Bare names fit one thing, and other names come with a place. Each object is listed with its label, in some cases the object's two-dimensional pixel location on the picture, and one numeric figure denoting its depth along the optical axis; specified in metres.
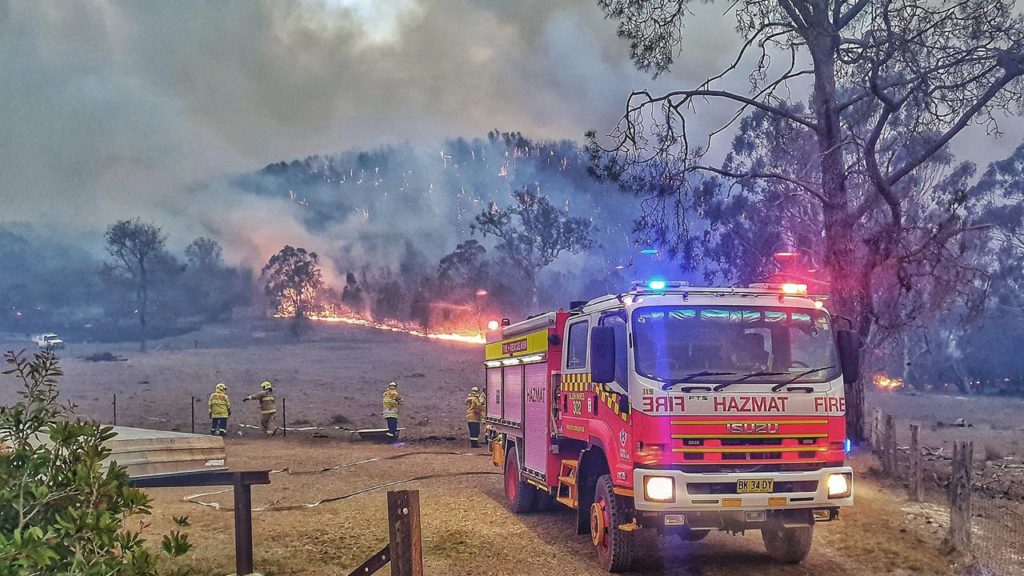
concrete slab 6.88
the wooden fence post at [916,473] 12.38
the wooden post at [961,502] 8.47
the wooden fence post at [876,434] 17.73
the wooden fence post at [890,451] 14.69
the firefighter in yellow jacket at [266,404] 22.69
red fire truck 7.17
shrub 3.09
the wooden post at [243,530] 6.70
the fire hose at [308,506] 11.73
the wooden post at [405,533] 4.89
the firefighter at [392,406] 21.64
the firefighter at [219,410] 21.38
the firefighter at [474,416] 21.31
